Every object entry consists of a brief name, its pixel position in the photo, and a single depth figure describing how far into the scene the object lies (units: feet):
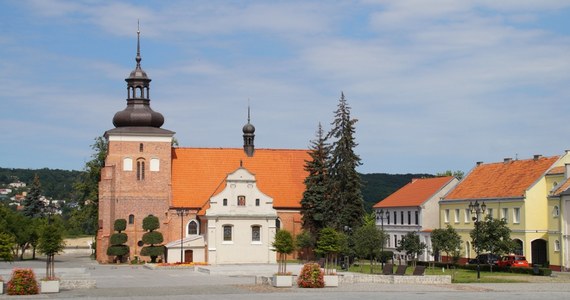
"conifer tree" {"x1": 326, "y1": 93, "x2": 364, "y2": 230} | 227.40
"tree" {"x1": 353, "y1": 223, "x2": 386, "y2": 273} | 195.83
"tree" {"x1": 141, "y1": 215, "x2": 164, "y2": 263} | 243.40
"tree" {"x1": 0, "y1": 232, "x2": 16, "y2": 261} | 152.05
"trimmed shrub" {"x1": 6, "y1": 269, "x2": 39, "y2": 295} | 119.24
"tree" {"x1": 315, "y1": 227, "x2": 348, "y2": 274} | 170.60
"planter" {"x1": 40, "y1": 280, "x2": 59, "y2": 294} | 122.93
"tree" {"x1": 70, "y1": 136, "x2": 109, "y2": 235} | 290.56
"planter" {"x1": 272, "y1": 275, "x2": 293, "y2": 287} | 131.64
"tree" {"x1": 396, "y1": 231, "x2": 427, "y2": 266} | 209.15
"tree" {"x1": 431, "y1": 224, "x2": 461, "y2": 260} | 195.31
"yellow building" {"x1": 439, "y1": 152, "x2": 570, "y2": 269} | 205.77
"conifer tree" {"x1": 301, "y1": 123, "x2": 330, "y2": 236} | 244.83
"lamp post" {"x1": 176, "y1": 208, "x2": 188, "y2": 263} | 240.12
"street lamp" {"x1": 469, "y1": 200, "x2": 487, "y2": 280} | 171.24
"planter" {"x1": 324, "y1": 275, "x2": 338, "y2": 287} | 133.69
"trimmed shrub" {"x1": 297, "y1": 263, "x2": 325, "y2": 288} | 130.82
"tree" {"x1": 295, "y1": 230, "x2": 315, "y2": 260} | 245.65
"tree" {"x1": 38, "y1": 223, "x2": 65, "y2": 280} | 137.28
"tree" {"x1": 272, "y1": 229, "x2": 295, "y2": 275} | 156.04
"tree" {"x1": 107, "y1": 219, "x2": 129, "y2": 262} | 242.58
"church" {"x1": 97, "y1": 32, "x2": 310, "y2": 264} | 242.78
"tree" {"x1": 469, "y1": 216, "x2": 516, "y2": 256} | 182.29
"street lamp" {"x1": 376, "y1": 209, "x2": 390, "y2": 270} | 194.82
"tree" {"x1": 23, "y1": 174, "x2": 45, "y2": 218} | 382.42
